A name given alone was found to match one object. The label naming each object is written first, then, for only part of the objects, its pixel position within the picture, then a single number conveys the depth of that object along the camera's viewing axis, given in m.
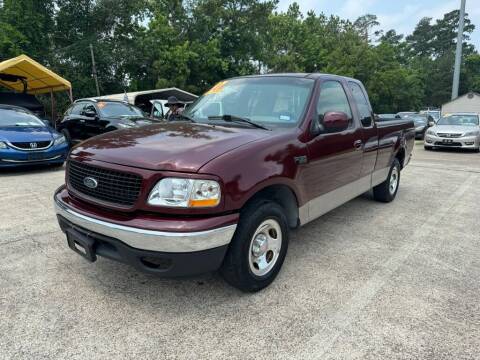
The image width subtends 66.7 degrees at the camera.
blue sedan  7.39
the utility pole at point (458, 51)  21.26
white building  28.48
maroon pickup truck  2.44
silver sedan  13.11
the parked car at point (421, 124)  18.96
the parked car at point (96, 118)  9.94
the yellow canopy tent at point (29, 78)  12.78
